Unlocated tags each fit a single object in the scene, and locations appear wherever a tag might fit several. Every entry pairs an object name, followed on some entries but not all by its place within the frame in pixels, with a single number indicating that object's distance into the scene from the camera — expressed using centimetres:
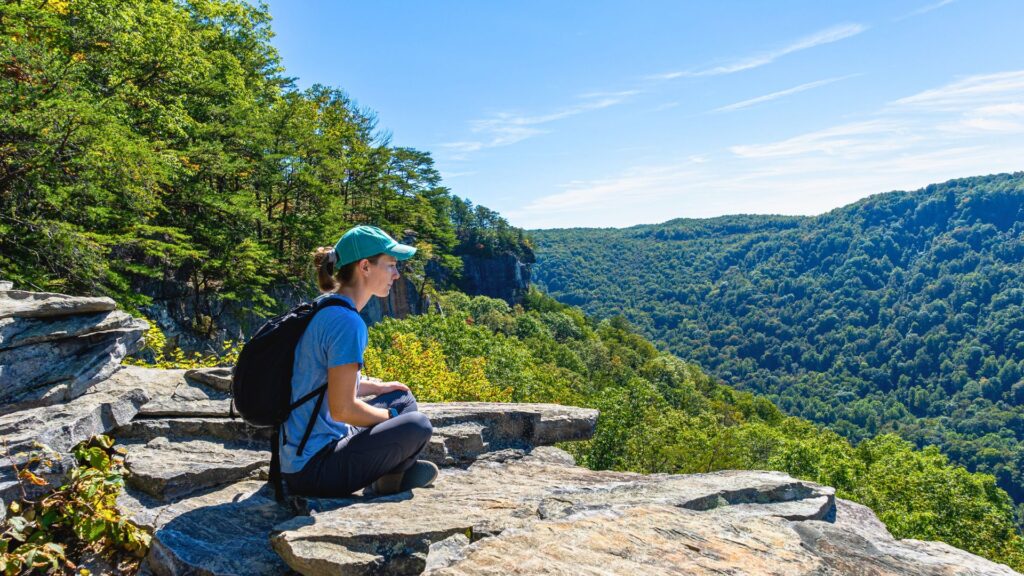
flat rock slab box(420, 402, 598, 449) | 625
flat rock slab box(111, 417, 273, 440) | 479
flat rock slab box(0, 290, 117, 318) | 461
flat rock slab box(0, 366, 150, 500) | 375
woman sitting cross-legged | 329
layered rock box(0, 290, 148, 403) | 448
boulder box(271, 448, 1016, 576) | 289
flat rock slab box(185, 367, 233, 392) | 560
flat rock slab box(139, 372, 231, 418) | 500
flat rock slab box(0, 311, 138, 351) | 450
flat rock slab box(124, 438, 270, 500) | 399
